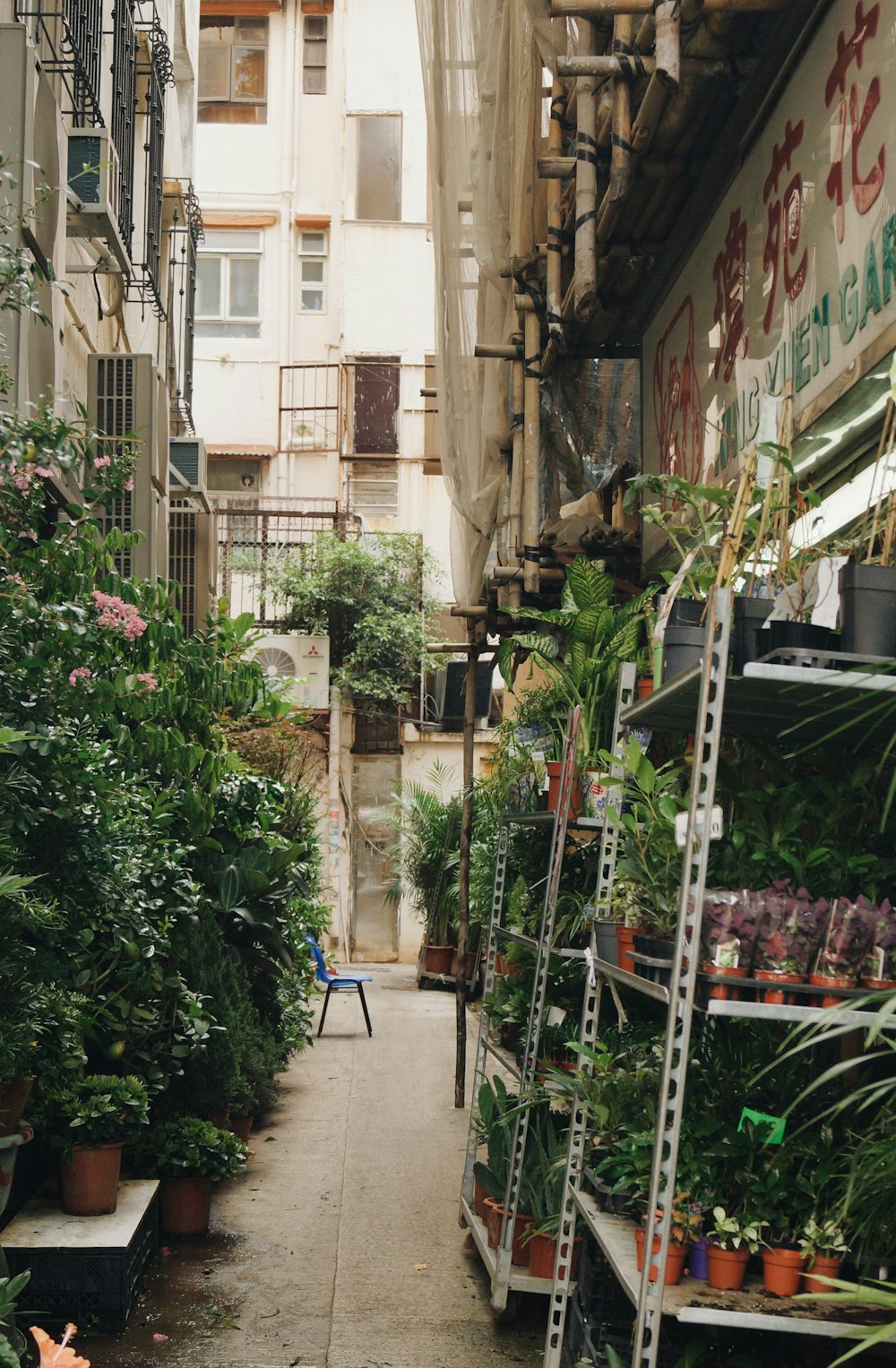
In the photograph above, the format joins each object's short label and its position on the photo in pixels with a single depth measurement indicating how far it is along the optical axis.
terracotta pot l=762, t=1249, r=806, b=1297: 2.61
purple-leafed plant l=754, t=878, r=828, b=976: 2.53
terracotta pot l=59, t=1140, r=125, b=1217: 4.69
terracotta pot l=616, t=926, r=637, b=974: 3.32
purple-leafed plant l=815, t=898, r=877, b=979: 2.50
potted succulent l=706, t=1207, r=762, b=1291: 2.66
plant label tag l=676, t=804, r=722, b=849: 2.60
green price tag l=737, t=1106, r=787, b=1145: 2.61
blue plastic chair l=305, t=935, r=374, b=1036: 10.45
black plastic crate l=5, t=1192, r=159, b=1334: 4.45
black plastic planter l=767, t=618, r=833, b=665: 2.44
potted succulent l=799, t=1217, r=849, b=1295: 2.60
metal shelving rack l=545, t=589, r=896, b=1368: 2.47
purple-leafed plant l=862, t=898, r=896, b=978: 2.49
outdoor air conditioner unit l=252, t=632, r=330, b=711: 16.56
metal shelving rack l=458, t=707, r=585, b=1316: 4.45
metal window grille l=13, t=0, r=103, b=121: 5.59
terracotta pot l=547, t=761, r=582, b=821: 4.85
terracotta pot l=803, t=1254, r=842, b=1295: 2.61
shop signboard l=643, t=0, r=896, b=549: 3.10
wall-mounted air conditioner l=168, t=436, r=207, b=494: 9.37
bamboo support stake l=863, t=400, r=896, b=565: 2.54
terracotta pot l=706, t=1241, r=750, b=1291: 2.66
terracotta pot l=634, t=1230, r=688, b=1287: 2.74
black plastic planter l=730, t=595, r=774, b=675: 2.58
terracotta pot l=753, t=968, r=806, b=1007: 2.50
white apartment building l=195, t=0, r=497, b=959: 18.17
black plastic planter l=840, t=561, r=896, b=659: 2.35
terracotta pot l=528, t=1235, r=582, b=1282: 4.48
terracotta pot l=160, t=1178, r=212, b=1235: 5.59
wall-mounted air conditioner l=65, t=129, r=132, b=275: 5.79
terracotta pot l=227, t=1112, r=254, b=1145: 6.96
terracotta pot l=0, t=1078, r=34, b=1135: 4.12
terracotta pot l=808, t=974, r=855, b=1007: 2.49
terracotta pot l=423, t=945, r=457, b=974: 13.88
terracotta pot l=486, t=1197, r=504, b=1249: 4.73
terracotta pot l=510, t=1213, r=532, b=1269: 4.55
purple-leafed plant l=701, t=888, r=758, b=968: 2.53
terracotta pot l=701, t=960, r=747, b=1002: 2.51
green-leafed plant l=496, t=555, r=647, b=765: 4.69
